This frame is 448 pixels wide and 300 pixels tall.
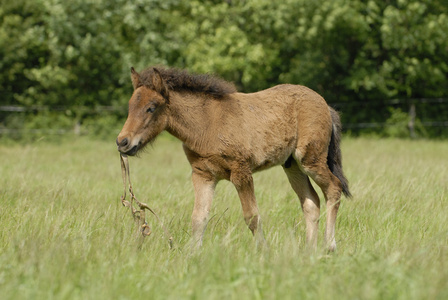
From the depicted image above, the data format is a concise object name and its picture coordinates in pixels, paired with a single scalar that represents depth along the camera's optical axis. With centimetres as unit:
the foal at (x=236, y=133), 1003
